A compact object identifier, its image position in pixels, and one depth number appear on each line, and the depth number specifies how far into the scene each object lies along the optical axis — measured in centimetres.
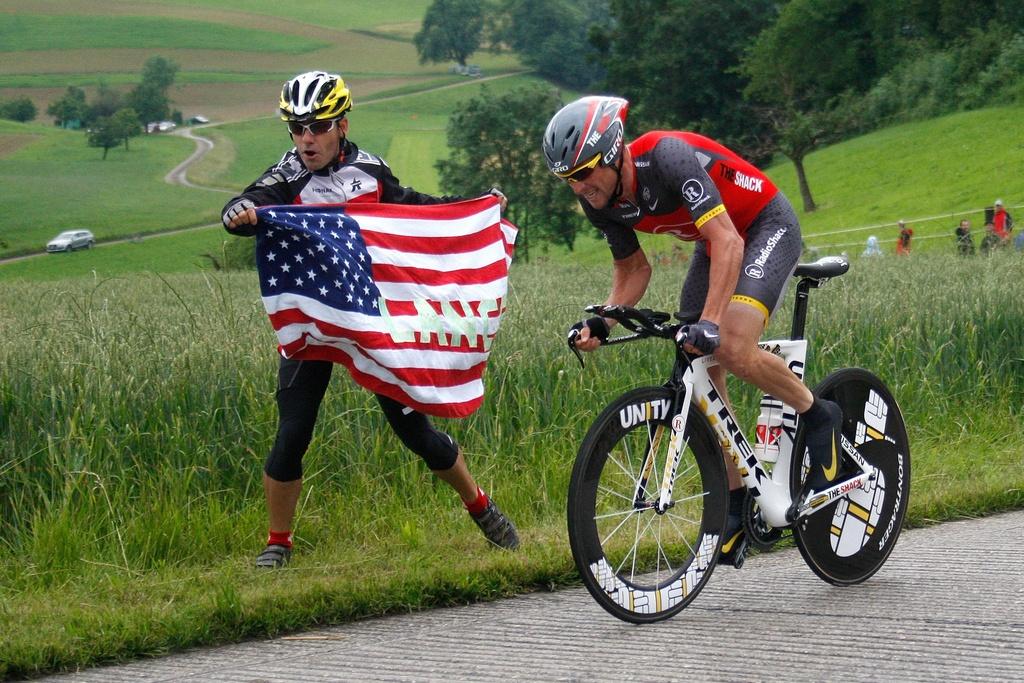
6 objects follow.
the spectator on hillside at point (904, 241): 3118
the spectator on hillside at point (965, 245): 2522
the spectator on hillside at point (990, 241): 2375
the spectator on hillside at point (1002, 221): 2669
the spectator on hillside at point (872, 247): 3132
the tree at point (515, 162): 6625
